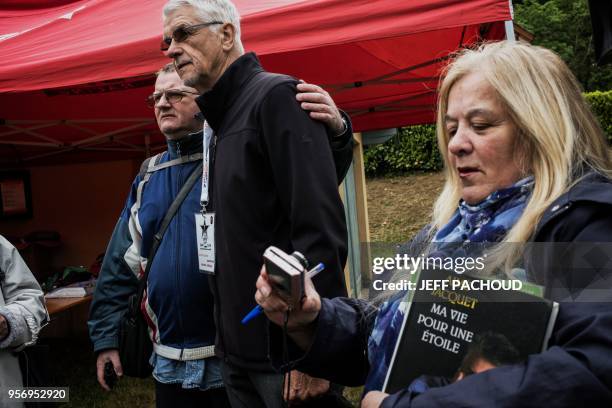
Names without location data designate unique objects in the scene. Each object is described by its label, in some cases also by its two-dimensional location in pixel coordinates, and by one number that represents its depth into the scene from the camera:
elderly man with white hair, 1.52
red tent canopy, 2.50
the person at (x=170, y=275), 1.99
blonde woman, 0.75
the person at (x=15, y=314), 2.15
